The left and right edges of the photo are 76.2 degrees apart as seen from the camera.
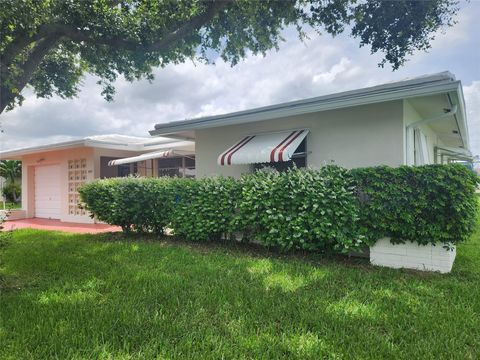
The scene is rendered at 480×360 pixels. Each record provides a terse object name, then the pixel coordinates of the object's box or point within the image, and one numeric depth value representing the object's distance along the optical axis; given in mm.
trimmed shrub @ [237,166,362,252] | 7715
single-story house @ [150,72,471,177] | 8625
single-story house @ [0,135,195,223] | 18047
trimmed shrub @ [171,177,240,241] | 9375
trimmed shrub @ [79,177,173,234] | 10930
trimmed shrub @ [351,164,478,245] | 6766
